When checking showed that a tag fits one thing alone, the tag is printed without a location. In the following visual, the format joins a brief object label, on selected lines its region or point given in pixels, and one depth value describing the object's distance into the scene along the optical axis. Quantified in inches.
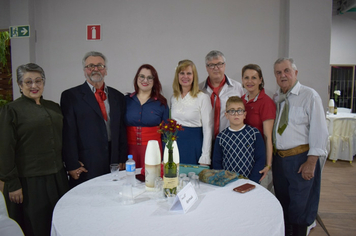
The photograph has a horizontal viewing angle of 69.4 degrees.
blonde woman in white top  95.5
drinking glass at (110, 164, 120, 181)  73.0
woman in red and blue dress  95.7
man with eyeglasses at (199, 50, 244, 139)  101.7
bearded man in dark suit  87.2
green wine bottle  60.0
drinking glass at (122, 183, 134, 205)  58.6
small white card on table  53.1
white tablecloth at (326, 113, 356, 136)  213.3
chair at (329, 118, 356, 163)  209.6
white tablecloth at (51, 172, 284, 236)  46.8
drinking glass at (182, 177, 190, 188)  66.0
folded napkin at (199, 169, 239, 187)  68.2
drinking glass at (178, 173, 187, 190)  65.0
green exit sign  153.9
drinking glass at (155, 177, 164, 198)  63.5
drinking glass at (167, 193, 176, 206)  57.8
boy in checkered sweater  83.9
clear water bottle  67.2
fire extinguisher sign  148.5
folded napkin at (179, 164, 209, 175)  75.2
